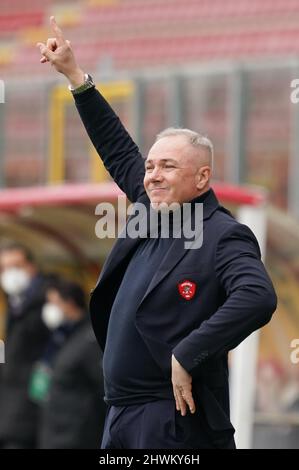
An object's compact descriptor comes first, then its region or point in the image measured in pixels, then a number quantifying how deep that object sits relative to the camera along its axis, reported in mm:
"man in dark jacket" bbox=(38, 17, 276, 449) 8531
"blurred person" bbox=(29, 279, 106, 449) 18484
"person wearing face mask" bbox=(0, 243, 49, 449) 20656
